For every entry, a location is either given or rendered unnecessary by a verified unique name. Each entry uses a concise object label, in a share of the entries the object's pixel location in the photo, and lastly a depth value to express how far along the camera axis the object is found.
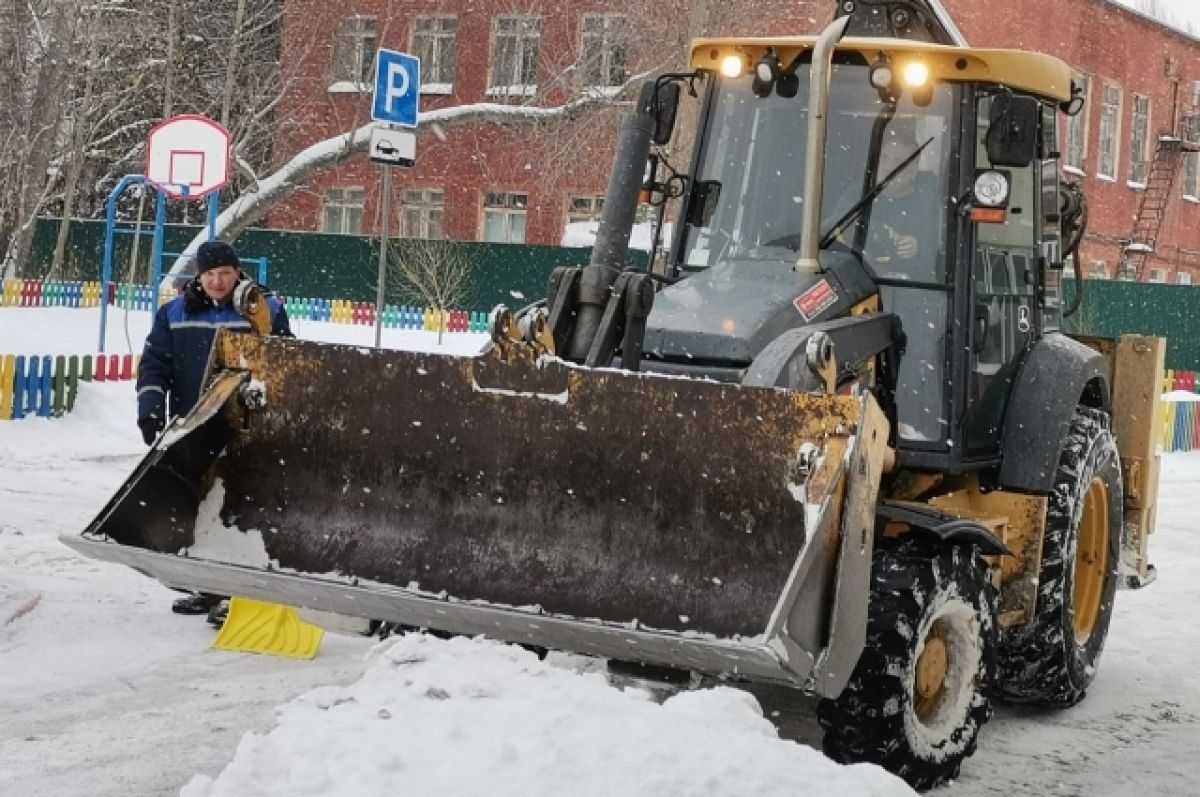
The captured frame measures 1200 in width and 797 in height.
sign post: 11.59
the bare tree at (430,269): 29.84
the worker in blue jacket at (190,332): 7.99
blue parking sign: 11.77
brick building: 28.73
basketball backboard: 19.12
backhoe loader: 5.28
